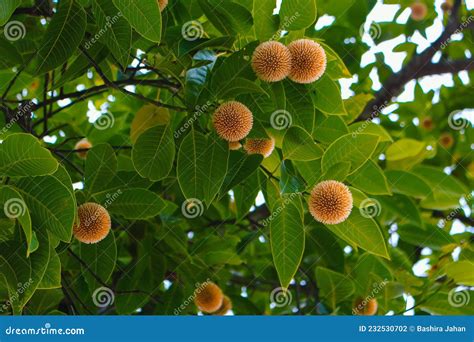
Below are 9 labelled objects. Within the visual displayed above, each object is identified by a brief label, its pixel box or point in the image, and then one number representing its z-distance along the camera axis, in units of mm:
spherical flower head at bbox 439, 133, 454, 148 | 3430
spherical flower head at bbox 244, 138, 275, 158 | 1993
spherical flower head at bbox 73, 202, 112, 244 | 1931
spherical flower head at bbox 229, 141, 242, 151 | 2053
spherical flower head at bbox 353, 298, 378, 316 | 2607
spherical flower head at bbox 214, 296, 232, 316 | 2707
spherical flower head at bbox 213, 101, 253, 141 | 1835
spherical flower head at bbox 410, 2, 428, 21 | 3073
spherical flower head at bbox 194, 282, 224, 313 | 2497
